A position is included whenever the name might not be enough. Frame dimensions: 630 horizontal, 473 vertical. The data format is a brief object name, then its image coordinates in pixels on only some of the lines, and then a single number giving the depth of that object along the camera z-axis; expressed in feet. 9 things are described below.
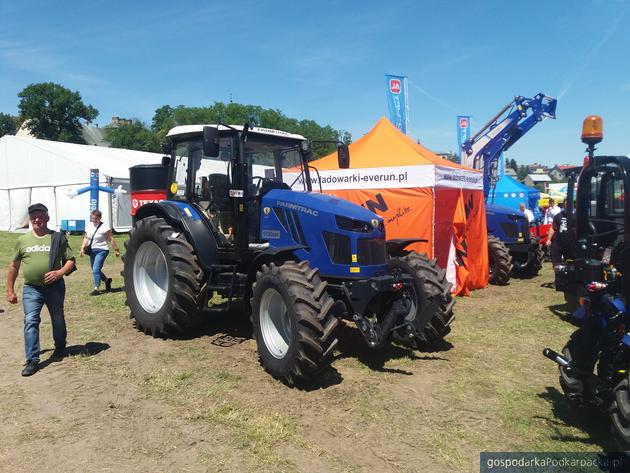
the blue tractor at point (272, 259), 14.67
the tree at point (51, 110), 183.42
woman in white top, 27.71
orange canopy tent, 27.99
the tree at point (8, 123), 226.36
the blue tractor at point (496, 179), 32.91
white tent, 71.51
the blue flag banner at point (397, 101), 51.26
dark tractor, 10.94
